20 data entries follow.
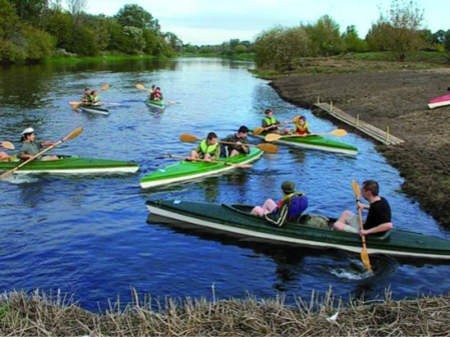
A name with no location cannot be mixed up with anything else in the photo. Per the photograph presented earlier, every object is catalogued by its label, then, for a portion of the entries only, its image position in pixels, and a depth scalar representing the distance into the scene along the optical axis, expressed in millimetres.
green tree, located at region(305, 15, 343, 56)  82562
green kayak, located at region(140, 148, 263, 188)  14859
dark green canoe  10359
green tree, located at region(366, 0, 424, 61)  64562
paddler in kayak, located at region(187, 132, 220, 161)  16172
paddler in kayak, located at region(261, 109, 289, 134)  22156
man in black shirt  9930
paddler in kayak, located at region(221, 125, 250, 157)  17469
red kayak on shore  25609
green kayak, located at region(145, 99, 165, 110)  32875
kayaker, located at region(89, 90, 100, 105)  30125
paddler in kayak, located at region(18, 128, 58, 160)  15578
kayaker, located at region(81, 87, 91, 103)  30300
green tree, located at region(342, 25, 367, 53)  85188
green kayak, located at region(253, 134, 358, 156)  19875
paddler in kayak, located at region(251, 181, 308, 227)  10938
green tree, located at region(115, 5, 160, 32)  137800
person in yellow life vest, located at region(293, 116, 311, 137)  21156
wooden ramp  21584
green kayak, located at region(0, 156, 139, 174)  15505
